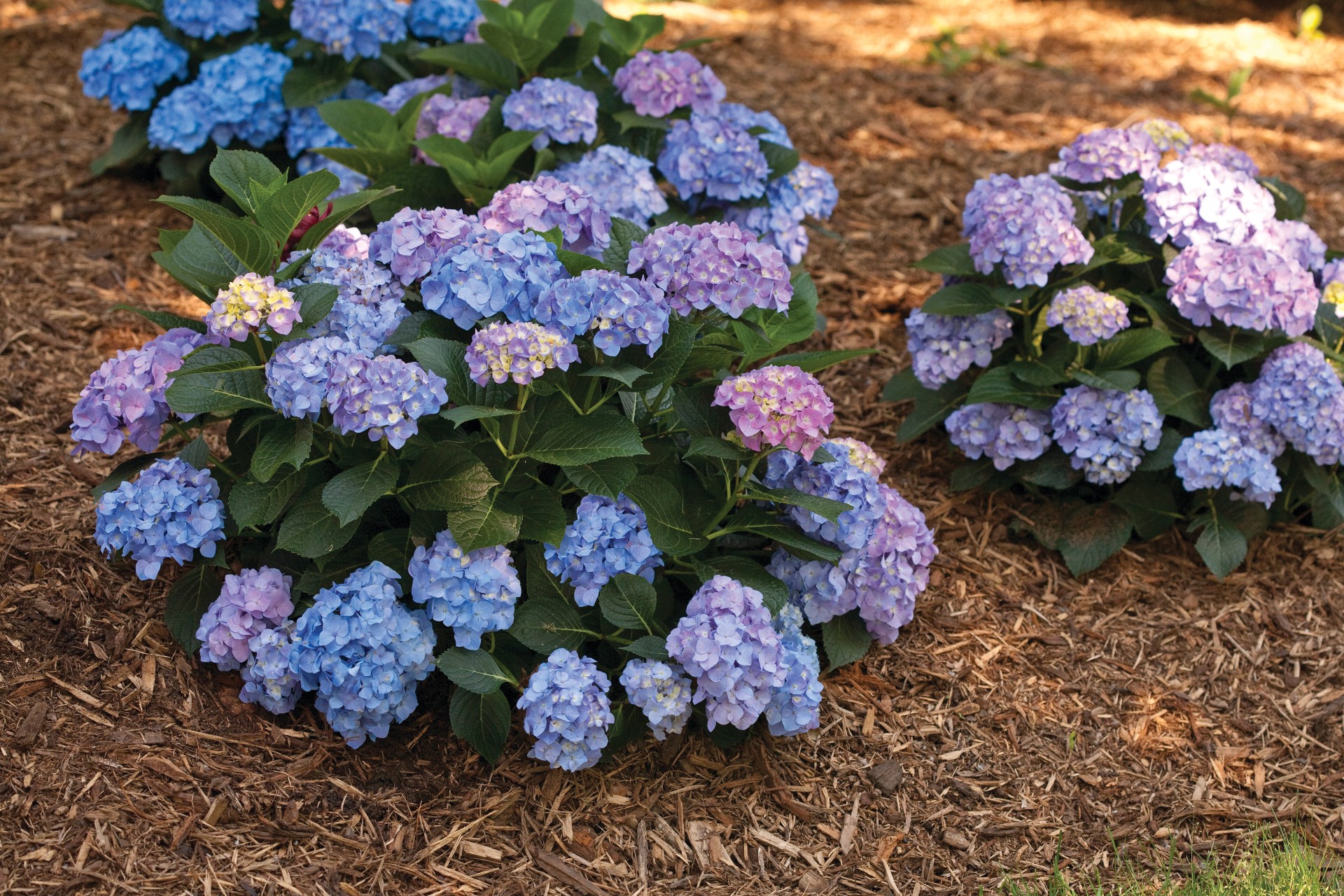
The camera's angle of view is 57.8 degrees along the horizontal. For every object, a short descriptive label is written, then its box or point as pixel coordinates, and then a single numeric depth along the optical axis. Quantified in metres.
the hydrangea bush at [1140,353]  2.93
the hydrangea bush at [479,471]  2.20
